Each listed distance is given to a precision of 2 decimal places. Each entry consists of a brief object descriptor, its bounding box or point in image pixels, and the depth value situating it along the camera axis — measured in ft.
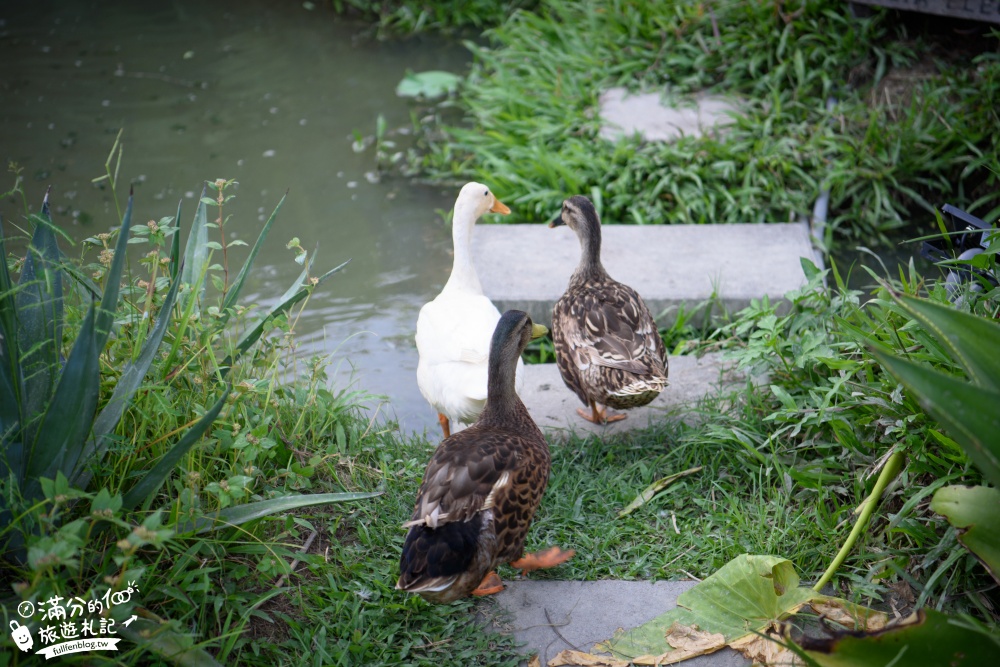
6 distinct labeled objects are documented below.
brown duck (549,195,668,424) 11.17
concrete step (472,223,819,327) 14.58
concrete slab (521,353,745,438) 12.38
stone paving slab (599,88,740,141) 18.69
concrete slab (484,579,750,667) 8.73
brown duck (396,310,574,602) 8.52
